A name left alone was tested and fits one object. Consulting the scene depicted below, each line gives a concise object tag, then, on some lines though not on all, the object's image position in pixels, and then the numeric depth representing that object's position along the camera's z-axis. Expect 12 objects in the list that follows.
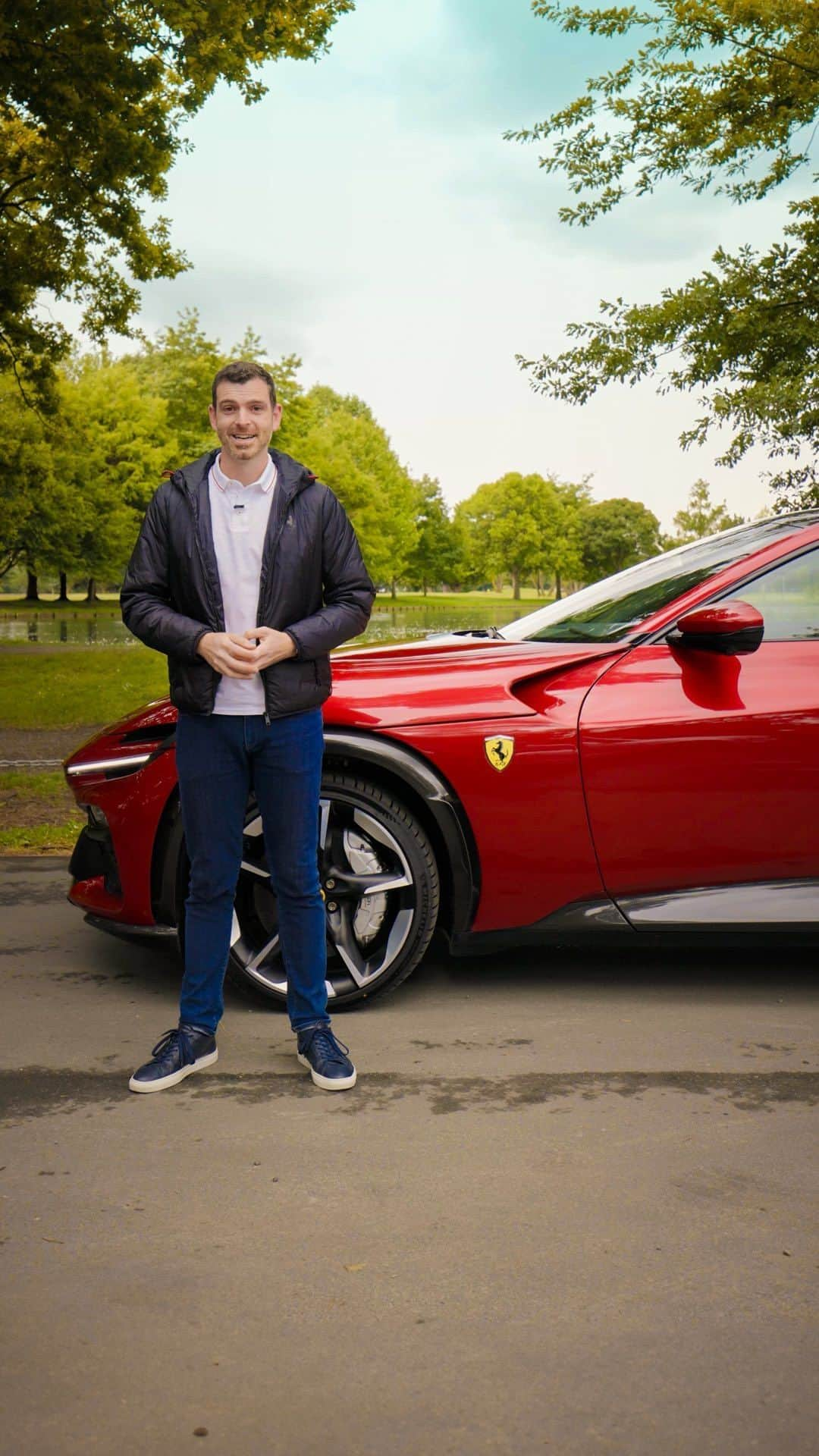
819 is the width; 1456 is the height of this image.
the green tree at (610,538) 120.50
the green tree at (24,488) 41.72
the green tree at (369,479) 56.44
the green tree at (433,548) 92.06
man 3.57
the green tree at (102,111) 13.89
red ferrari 4.16
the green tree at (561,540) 104.75
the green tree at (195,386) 48.41
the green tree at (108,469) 54.03
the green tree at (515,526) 102.88
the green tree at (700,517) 70.38
